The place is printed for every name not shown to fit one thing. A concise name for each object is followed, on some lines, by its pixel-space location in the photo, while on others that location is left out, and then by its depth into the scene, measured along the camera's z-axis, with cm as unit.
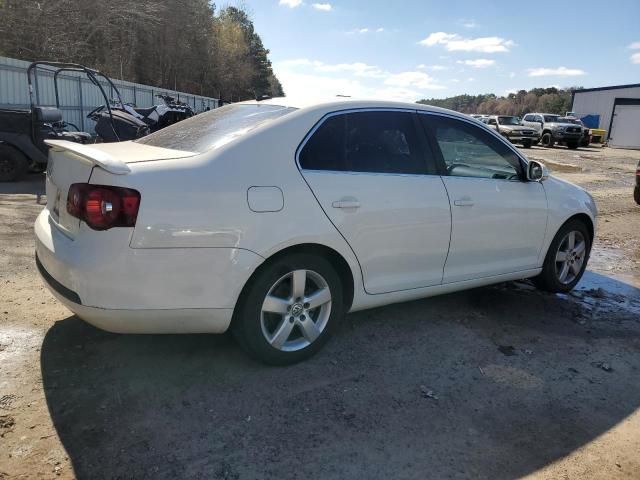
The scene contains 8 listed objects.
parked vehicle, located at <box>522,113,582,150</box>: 3262
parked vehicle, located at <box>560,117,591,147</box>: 3419
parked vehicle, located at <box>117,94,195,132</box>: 1372
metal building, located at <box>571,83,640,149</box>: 4553
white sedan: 277
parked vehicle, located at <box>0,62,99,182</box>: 916
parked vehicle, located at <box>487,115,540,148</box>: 3159
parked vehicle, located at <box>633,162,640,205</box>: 1048
